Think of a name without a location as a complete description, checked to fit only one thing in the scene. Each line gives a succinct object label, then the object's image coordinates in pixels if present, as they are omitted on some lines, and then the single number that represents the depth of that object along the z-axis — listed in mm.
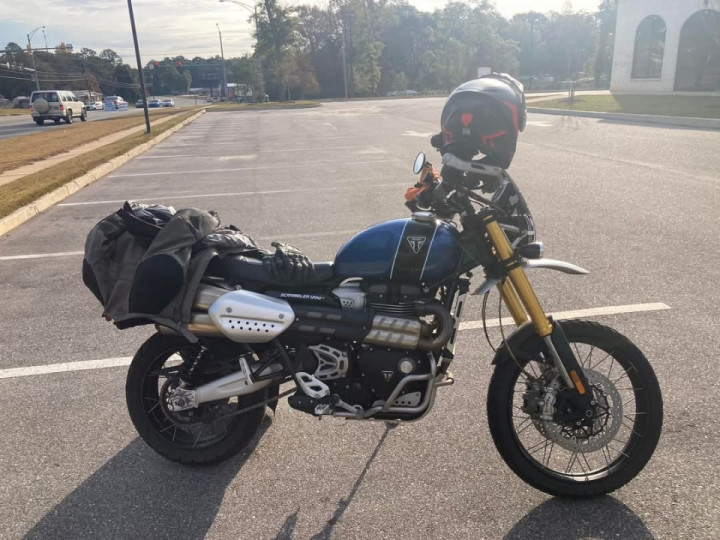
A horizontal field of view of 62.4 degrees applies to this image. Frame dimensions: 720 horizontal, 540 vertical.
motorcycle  2543
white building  32188
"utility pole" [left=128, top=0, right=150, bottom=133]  21828
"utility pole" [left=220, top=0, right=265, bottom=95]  64744
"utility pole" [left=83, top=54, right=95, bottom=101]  82569
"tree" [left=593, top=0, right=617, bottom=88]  60875
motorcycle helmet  2404
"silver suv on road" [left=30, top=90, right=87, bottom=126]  32125
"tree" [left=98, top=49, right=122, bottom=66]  121612
